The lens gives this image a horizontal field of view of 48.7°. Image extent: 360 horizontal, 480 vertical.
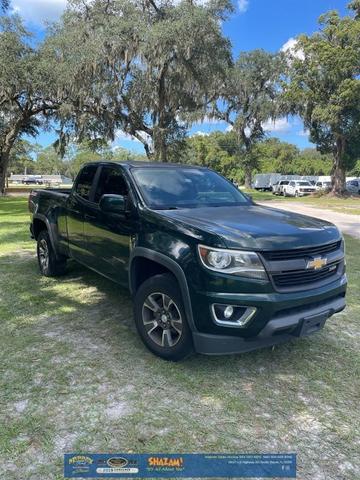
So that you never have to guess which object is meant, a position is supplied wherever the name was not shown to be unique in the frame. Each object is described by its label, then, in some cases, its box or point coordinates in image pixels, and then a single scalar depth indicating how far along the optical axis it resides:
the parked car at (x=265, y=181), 54.53
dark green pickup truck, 3.02
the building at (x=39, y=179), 97.71
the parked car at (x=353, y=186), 44.31
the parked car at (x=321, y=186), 36.85
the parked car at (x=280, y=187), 42.44
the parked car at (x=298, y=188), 38.67
